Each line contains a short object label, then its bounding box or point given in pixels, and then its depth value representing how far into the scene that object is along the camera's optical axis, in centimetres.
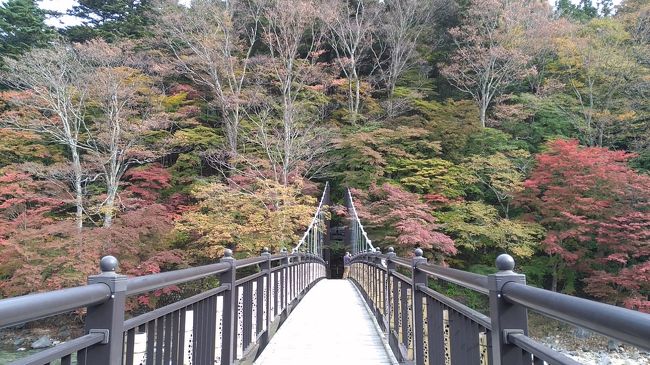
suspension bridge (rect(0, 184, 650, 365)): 117
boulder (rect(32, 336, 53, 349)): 1409
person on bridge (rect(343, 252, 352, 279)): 2002
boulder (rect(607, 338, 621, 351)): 1436
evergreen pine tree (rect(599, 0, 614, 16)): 3167
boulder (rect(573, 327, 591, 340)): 1519
